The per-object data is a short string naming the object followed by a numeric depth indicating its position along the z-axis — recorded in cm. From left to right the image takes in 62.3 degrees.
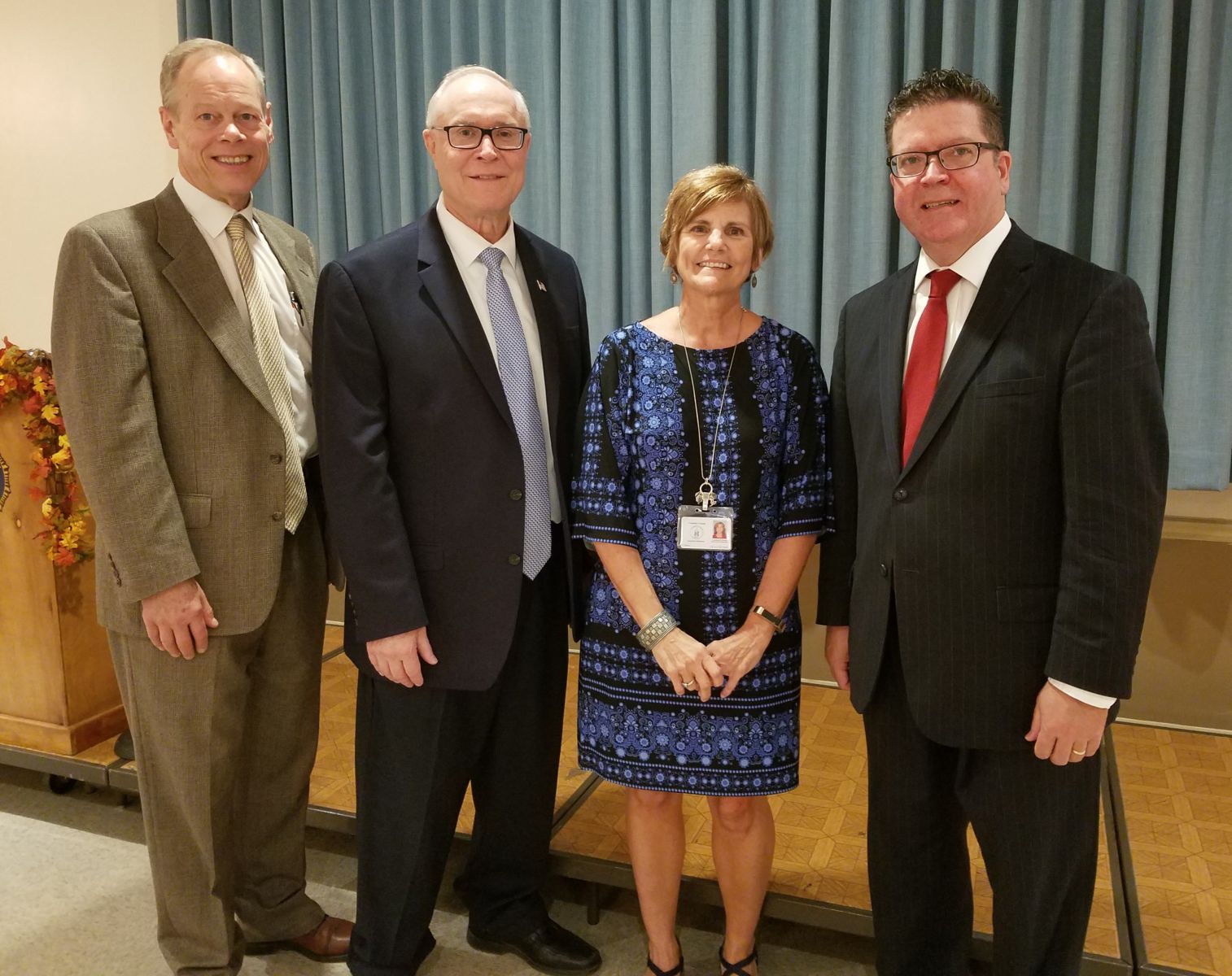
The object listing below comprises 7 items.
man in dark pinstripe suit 151
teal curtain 266
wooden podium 293
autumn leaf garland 276
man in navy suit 191
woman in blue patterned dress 188
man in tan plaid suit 187
